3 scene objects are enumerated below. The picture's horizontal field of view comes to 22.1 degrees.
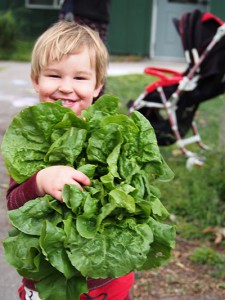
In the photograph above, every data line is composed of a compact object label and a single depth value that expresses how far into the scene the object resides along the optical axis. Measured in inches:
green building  559.5
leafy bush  543.2
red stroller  217.5
